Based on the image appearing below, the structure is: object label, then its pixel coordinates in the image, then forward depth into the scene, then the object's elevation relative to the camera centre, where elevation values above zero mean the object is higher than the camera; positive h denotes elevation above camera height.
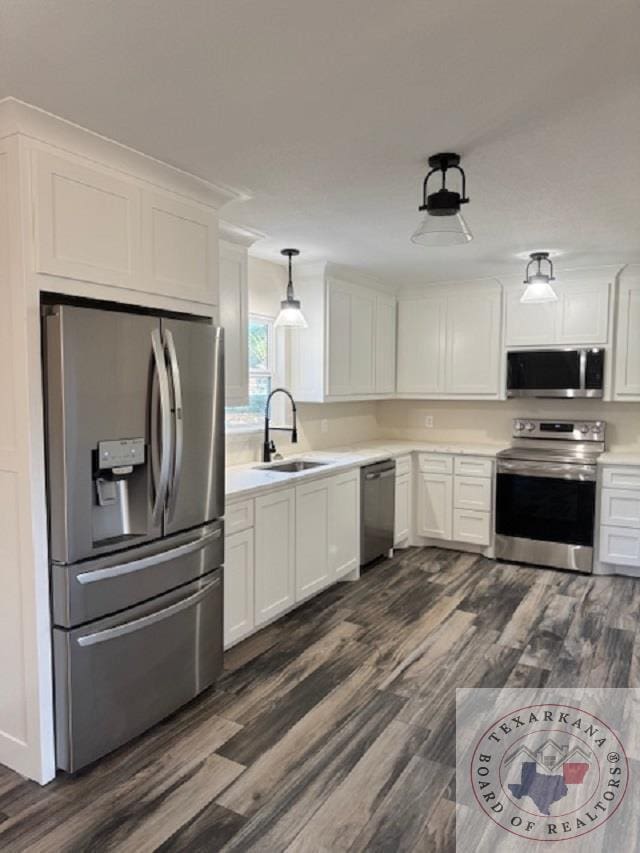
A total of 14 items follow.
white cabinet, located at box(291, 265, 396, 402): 4.27 +0.41
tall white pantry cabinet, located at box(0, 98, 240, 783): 1.91 +0.40
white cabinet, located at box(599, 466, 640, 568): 4.17 -0.94
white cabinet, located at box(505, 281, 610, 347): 4.40 +0.60
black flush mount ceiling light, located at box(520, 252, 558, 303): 3.68 +0.66
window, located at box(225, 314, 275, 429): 4.12 +0.16
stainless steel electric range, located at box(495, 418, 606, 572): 4.31 -0.84
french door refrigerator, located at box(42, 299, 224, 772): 1.99 -0.48
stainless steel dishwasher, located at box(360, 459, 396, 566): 4.24 -0.92
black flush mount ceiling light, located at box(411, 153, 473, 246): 2.15 +0.66
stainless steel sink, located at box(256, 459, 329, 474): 4.04 -0.55
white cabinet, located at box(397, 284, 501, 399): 4.88 +0.44
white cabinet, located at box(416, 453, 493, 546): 4.73 -0.93
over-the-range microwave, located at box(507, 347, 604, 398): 4.42 +0.15
